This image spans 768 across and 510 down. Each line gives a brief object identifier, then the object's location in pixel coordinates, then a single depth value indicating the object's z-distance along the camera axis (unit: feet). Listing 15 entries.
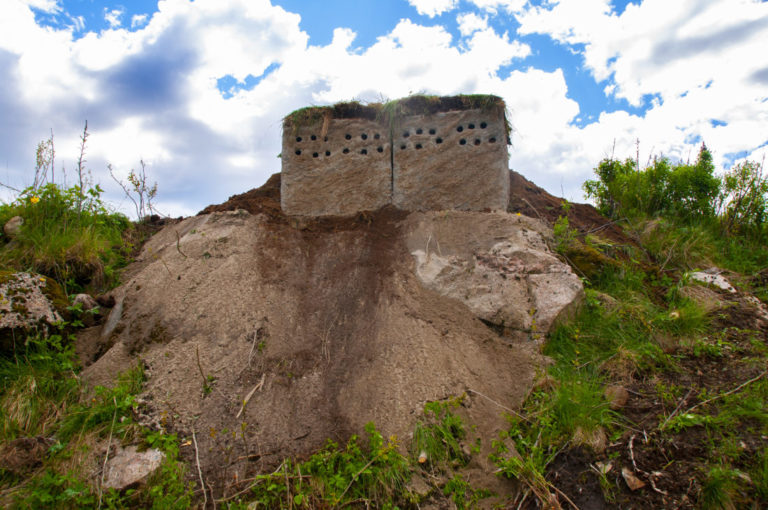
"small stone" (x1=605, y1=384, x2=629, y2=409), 12.52
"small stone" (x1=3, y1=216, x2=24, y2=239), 20.22
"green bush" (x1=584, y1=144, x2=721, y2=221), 26.81
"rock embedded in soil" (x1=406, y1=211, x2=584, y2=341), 16.22
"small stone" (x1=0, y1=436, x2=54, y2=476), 11.28
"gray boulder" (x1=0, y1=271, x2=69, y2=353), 14.90
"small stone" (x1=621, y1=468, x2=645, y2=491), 10.18
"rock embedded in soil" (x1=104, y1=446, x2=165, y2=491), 11.13
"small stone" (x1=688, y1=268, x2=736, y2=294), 18.82
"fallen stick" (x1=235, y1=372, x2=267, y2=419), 13.03
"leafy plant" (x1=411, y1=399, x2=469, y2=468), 11.63
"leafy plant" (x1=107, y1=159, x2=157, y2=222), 26.05
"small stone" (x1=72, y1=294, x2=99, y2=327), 17.47
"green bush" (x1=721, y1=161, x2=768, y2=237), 25.72
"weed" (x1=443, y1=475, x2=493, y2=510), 10.72
